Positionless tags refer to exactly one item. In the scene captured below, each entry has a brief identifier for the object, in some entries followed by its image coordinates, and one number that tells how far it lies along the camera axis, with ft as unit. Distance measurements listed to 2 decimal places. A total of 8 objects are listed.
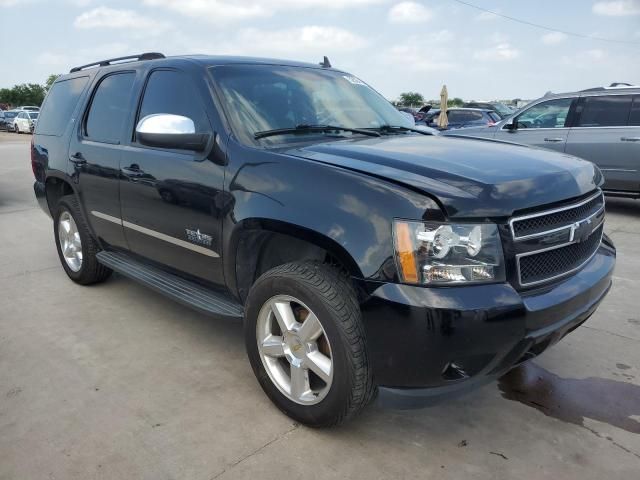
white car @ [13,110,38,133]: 102.94
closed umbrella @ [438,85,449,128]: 48.03
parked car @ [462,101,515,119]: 62.07
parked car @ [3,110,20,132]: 112.37
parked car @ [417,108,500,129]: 48.16
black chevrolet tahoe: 6.95
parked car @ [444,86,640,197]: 24.11
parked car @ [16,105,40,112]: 112.41
